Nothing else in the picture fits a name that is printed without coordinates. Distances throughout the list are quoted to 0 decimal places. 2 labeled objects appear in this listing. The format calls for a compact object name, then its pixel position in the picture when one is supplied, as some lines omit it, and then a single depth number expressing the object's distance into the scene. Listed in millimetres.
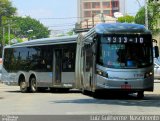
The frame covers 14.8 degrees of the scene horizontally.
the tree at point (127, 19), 129688
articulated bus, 25359
